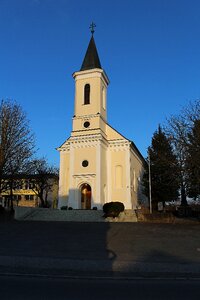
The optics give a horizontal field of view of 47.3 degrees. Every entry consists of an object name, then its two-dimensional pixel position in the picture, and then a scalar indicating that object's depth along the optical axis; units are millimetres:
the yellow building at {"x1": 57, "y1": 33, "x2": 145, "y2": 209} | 25728
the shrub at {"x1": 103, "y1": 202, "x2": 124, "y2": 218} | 20963
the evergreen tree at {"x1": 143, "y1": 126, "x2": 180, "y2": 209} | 28662
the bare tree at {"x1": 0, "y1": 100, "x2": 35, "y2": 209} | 21903
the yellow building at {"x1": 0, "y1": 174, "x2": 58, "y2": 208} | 40776
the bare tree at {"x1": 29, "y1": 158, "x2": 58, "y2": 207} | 36115
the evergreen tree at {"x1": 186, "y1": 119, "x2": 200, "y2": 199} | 16271
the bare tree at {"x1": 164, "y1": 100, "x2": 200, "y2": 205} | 17117
